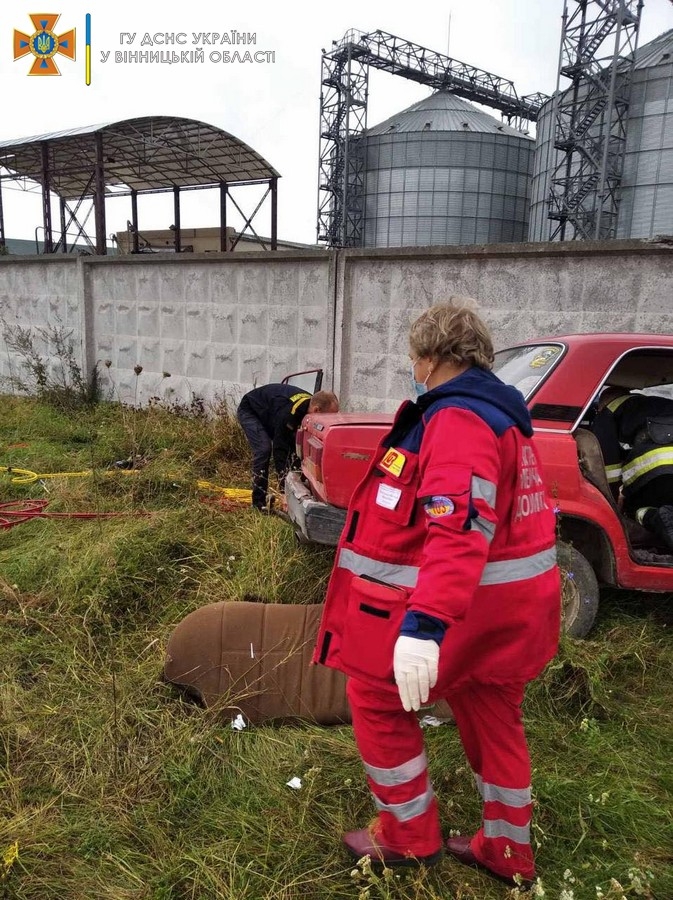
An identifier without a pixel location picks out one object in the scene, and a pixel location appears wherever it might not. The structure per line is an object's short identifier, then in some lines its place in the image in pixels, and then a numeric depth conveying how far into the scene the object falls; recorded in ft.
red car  10.68
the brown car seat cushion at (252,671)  9.11
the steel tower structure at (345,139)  87.15
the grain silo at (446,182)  83.46
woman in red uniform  4.89
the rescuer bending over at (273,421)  15.98
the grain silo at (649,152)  60.59
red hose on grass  15.57
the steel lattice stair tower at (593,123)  62.34
